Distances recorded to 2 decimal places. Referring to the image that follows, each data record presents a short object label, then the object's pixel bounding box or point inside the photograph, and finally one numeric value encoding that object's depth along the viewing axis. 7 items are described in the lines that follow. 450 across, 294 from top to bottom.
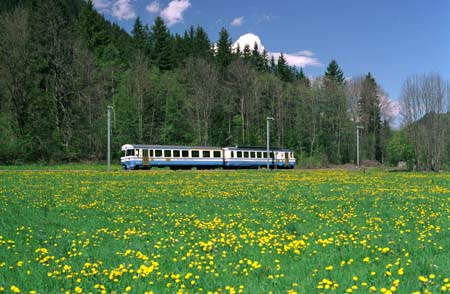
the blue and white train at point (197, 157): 44.47
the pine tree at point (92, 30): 68.94
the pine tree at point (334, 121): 73.81
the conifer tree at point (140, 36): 79.50
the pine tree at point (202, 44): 80.06
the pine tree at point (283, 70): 91.72
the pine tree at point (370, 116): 76.25
